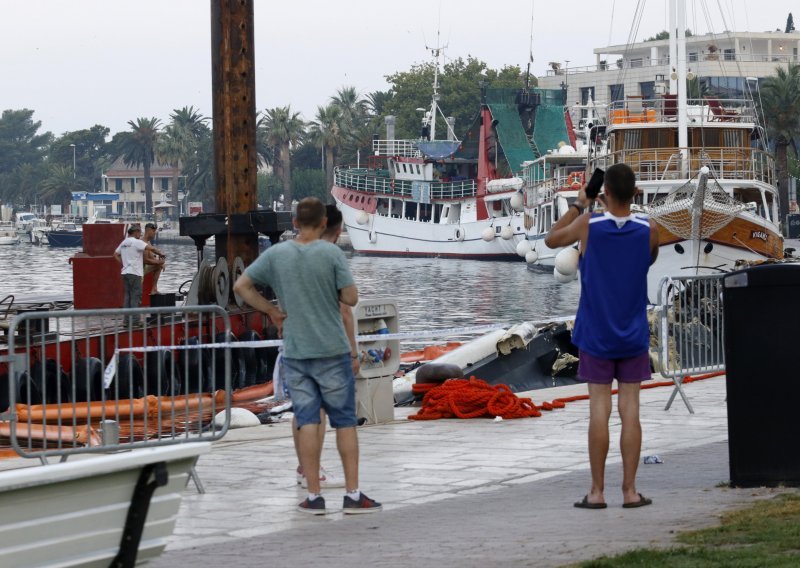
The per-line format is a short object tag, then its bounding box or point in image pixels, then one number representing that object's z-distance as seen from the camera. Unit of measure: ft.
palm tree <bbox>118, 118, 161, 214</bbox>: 497.05
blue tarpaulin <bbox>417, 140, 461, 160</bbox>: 313.32
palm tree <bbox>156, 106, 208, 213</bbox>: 472.44
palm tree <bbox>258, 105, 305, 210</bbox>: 428.97
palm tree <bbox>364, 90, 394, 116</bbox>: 463.83
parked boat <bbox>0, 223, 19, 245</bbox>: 515.09
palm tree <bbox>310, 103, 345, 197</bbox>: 434.30
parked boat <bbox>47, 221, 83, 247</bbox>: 470.06
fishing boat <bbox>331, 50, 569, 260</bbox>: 297.53
